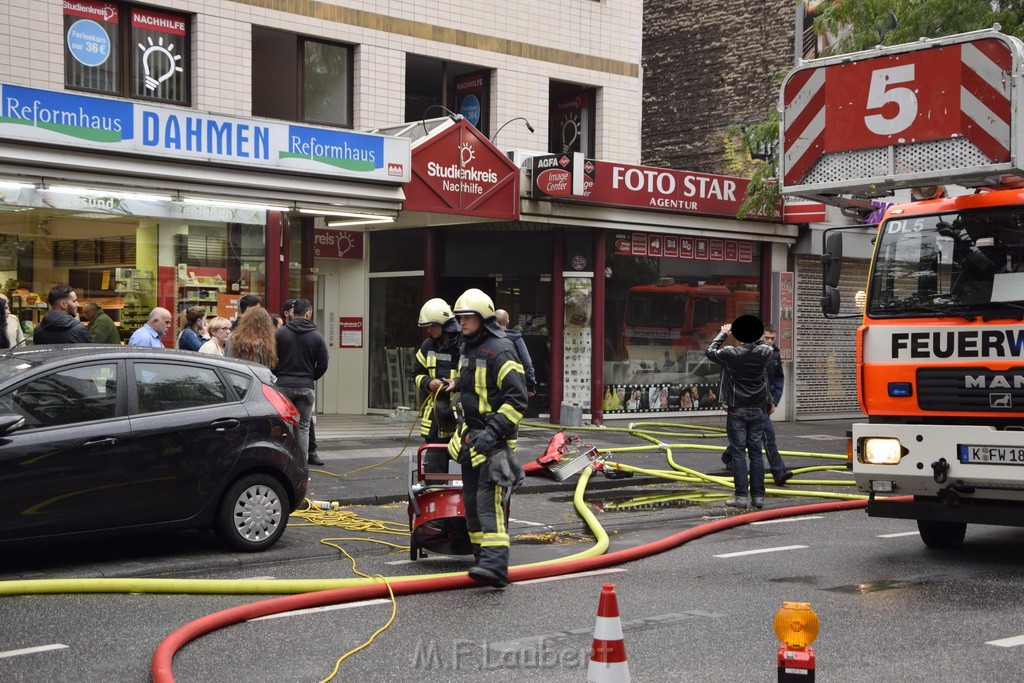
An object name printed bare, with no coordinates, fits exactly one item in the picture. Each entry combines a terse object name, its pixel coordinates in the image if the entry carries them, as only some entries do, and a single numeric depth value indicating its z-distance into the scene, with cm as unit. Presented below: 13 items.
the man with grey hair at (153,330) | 1244
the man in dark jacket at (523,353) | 1305
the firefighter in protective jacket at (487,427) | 814
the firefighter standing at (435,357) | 1019
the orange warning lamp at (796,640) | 382
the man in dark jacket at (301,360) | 1364
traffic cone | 454
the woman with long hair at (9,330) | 1206
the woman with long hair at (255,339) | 1262
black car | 809
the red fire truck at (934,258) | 865
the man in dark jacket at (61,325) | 1180
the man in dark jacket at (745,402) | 1230
